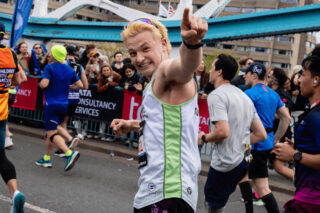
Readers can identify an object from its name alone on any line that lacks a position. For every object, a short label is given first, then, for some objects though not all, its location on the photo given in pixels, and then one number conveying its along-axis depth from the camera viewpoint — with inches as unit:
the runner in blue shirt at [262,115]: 200.8
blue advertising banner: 328.1
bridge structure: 437.3
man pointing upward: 90.3
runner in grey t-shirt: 155.7
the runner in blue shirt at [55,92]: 275.6
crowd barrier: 366.3
